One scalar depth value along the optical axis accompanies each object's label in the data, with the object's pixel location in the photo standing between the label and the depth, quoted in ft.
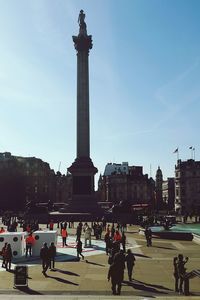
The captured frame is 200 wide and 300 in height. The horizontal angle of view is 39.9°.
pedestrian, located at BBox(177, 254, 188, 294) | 41.15
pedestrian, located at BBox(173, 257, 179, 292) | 40.72
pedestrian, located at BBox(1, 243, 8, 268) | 52.22
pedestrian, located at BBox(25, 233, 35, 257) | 62.08
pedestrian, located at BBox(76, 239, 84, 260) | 60.74
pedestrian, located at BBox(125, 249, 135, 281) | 46.07
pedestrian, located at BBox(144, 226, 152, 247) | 77.74
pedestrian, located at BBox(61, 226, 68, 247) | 76.26
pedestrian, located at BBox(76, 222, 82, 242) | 73.04
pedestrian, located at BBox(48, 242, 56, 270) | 51.24
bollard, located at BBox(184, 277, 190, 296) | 38.64
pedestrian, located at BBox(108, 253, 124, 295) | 38.81
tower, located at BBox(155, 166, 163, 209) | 407.07
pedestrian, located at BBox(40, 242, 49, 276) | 48.69
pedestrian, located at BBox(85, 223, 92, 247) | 75.65
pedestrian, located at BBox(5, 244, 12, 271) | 51.66
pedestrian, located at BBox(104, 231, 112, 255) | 65.54
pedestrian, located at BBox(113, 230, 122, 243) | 67.13
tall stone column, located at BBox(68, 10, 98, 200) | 172.19
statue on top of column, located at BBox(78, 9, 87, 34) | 192.06
